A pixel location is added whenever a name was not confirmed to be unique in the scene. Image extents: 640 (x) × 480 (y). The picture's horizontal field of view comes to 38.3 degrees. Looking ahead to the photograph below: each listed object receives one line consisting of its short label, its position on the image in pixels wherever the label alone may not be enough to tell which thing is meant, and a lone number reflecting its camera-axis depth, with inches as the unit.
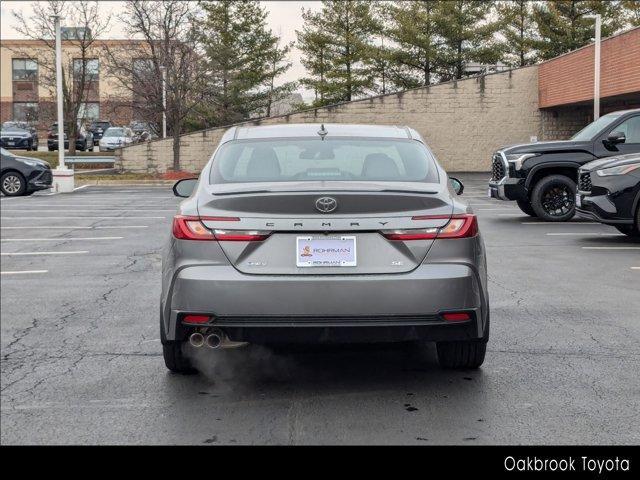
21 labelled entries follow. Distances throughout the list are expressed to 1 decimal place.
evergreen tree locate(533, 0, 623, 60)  2081.9
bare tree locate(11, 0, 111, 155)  1654.8
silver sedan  193.8
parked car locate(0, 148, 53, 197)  981.2
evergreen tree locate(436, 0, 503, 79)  2133.4
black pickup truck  645.9
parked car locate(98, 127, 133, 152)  2090.3
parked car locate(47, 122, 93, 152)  2122.3
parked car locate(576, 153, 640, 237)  505.0
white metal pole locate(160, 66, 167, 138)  1490.3
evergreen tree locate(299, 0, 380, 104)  2226.9
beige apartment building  2896.2
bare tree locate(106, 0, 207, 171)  1488.7
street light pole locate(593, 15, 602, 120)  1181.7
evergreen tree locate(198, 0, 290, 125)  2210.9
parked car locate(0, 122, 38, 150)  2114.9
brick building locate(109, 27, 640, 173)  1609.3
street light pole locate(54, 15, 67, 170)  1104.2
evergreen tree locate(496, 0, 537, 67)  2210.9
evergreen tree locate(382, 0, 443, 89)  2135.8
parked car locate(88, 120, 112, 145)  2357.3
